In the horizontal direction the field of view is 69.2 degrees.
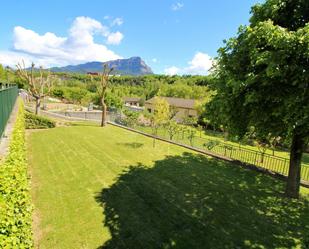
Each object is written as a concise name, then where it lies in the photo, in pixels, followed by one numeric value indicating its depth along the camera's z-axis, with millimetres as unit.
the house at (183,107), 46531
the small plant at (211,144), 14594
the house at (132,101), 81212
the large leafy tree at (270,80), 5781
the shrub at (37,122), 19422
